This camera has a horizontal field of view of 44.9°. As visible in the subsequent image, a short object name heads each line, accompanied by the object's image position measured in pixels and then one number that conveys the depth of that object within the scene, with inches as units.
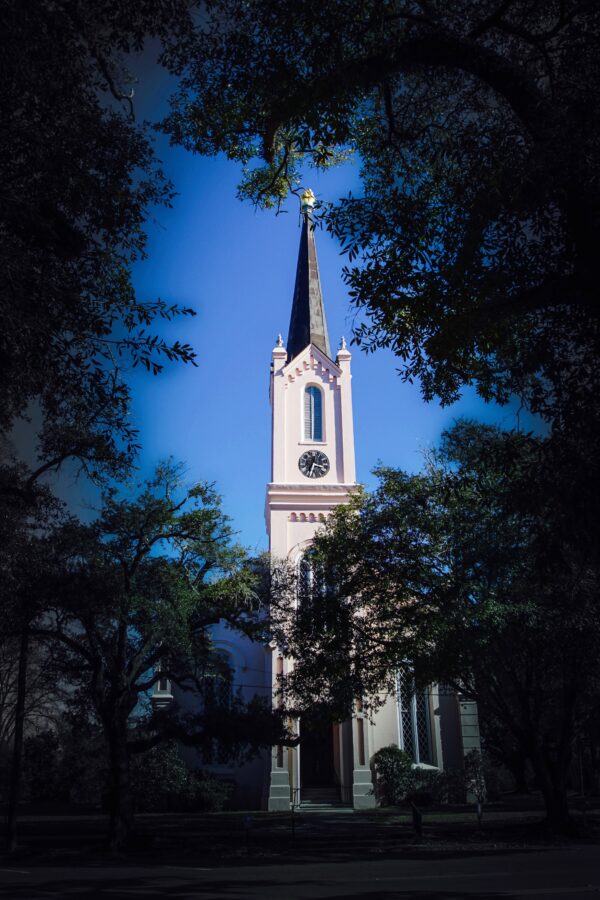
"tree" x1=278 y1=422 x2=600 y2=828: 652.1
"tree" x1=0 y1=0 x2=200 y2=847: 255.1
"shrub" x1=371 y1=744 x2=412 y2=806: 1234.0
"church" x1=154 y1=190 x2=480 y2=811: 1286.9
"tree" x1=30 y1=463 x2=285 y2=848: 711.7
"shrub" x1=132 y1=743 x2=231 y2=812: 1124.5
